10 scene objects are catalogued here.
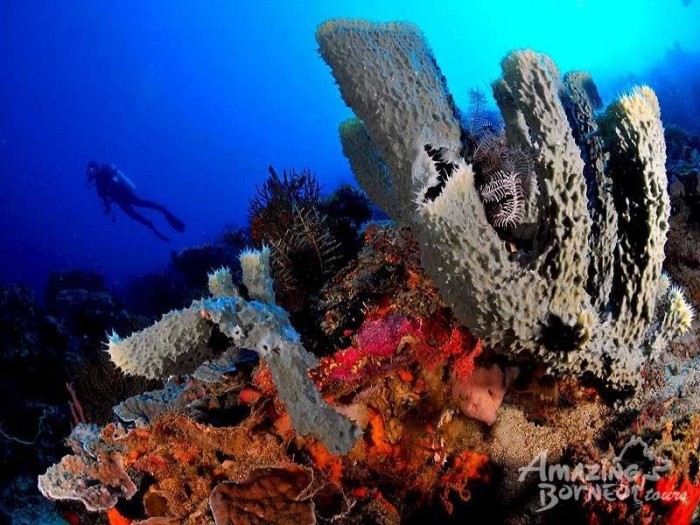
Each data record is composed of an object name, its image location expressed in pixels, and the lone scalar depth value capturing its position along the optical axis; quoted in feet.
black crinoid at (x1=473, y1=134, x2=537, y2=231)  8.19
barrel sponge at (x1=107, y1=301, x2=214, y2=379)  7.95
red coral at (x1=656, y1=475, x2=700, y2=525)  6.81
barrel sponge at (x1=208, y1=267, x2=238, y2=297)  9.96
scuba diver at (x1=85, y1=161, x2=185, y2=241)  46.68
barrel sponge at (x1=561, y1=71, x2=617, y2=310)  8.00
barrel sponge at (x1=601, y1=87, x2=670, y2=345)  7.55
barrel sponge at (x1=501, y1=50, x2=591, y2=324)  7.35
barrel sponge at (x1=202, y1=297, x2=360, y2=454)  8.34
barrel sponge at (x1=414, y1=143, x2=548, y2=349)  7.07
